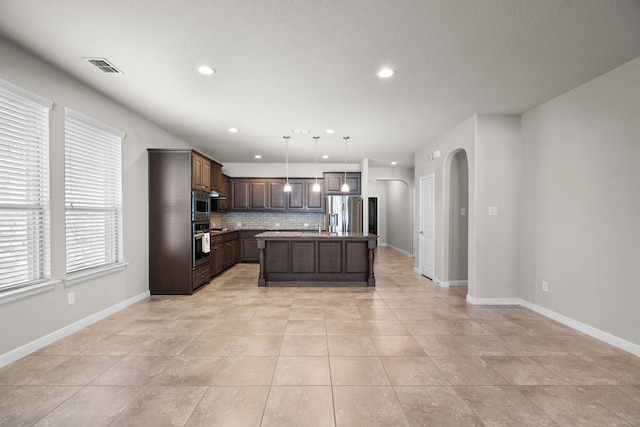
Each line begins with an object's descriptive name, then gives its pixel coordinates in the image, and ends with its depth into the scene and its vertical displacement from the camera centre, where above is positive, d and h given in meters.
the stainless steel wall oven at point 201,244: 4.92 -0.52
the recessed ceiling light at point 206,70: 2.94 +1.45
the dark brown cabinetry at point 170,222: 4.73 -0.12
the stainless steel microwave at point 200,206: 4.86 +0.14
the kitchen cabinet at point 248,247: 7.88 -0.87
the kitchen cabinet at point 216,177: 6.23 +0.82
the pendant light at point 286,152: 5.75 +1.42
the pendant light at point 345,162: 5.65 +1.37
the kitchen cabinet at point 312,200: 8.14 +0.37
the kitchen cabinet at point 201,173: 4.91 +0.73
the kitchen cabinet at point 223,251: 6.03 -0.85
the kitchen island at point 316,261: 5.52 -0.88
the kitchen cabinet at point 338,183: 8.03 +0.82
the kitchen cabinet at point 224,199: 7.23 +0.38
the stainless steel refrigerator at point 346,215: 7.42 -0.04
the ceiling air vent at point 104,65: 2.84 +1.47
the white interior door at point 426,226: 5.96 -0.29
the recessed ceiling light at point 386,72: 2.98 +1.42
